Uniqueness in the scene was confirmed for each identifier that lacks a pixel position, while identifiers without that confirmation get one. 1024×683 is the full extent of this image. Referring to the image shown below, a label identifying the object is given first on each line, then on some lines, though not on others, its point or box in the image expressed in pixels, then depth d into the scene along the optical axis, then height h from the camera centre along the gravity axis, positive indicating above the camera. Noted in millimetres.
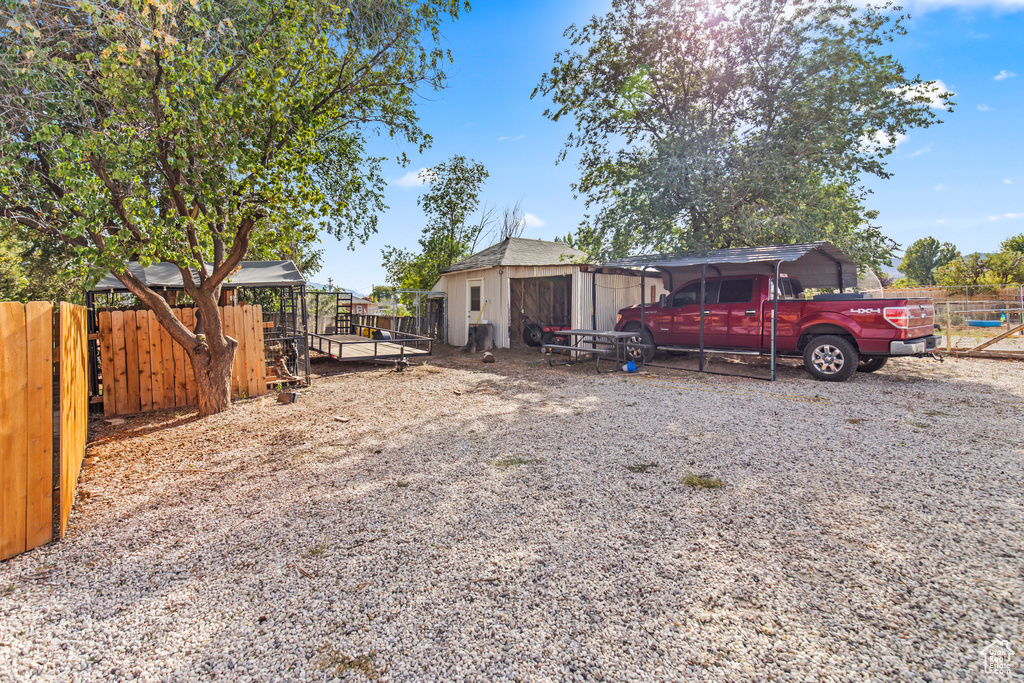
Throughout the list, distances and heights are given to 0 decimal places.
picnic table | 10580 -608
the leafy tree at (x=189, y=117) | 4680 +2360
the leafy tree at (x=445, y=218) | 23250 +5288
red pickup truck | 7910 -87
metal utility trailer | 11344 -617
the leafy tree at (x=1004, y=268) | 25031 +2788
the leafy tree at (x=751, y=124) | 12094 +5293
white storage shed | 15070 +1037
